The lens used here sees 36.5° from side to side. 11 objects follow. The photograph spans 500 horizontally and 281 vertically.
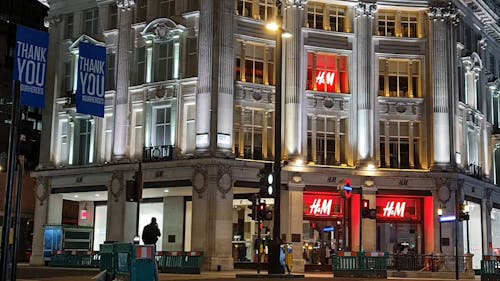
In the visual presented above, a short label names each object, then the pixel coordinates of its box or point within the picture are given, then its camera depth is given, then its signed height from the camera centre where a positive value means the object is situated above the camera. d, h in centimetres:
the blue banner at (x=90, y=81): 2497 +568
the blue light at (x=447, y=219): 3829 +213
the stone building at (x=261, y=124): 4094 +755
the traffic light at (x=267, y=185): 2772 +261
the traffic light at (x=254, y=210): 2992 +184
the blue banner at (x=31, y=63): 1897 +472
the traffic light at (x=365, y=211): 3303 +207
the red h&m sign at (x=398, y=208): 4447 +299
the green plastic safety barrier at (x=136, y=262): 1692 -17
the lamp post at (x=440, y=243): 4253 +95
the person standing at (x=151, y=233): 2769 +79
